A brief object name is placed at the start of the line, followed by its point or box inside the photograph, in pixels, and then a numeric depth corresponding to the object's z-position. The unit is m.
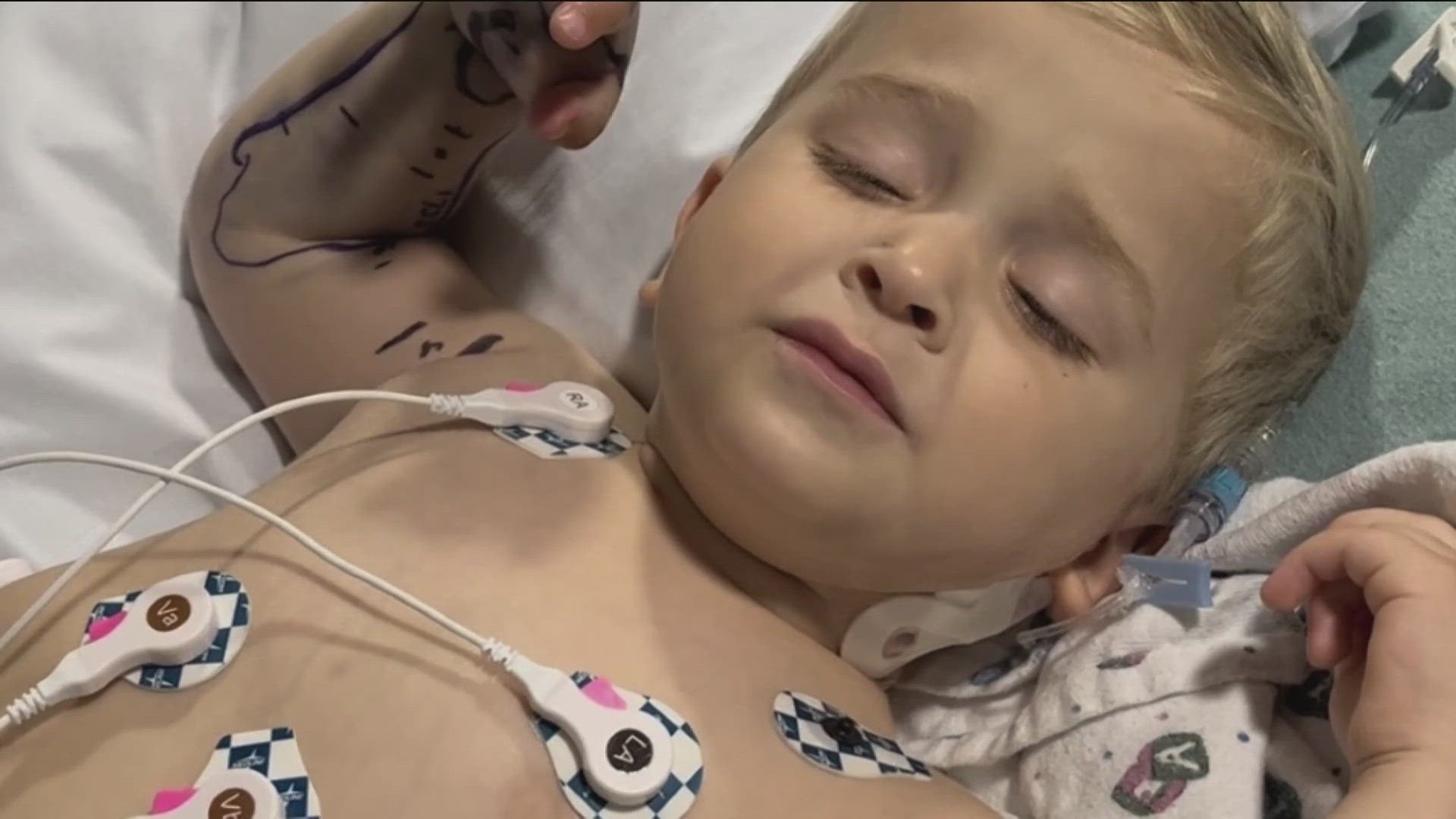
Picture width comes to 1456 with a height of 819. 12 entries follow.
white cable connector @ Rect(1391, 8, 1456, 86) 0.82
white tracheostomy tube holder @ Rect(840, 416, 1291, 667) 0.78
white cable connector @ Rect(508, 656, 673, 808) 0.65
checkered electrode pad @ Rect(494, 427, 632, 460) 0.78
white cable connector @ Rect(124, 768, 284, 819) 0.62
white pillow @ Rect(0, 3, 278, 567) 0.85
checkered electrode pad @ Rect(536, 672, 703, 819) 0.66
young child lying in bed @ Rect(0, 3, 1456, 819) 0.57
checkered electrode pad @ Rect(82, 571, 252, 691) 0.67
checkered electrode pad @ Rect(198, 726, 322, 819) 0.64
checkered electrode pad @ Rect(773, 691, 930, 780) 0.72
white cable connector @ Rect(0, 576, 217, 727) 0.66
